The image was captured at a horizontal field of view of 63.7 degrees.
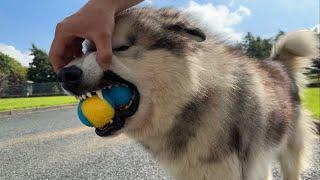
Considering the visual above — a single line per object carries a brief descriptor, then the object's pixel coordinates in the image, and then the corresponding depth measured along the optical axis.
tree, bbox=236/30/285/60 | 49.22
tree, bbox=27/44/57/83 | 41.70
